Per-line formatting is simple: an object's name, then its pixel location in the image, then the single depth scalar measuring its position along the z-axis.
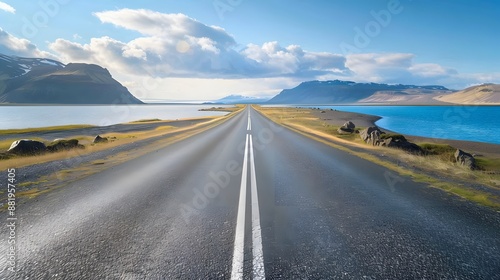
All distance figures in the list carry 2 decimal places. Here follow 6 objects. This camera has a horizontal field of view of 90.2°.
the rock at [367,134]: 19.13
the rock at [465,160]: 11.94
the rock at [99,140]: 21.42
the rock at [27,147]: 15.38
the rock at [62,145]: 16.73
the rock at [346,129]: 26.01
